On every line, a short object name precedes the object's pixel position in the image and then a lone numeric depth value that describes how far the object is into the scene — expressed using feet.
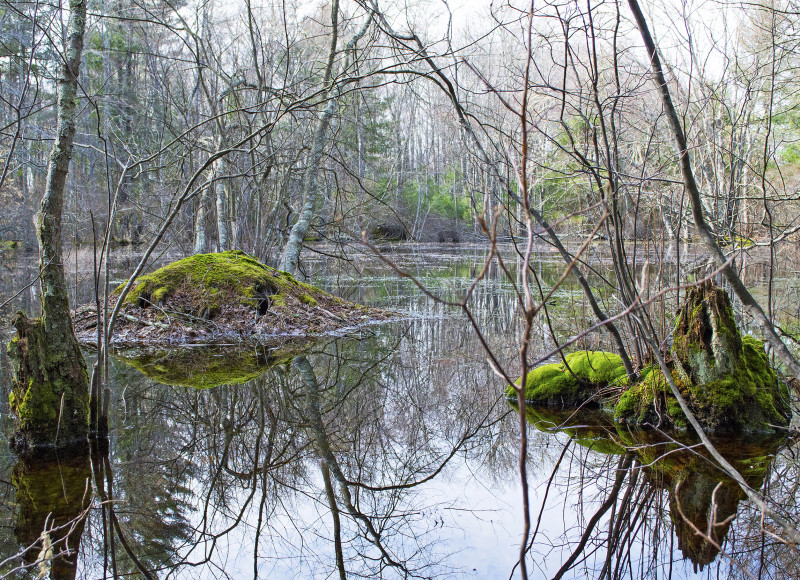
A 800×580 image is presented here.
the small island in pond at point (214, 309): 27.04
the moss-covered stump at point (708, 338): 15.06
